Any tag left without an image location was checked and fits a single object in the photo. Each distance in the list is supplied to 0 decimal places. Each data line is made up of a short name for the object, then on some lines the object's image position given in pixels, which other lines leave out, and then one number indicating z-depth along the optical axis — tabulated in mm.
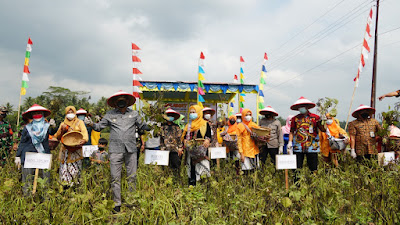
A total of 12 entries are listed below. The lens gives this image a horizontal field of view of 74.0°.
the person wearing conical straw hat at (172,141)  4945
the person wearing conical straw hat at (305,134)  4570
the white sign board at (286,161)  4020
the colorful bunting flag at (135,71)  10891
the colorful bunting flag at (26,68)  7686
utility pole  11961
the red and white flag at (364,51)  8797
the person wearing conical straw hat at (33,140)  3932
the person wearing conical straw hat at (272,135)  5375
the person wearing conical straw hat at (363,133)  5055
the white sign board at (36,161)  3641
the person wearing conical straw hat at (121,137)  3879
